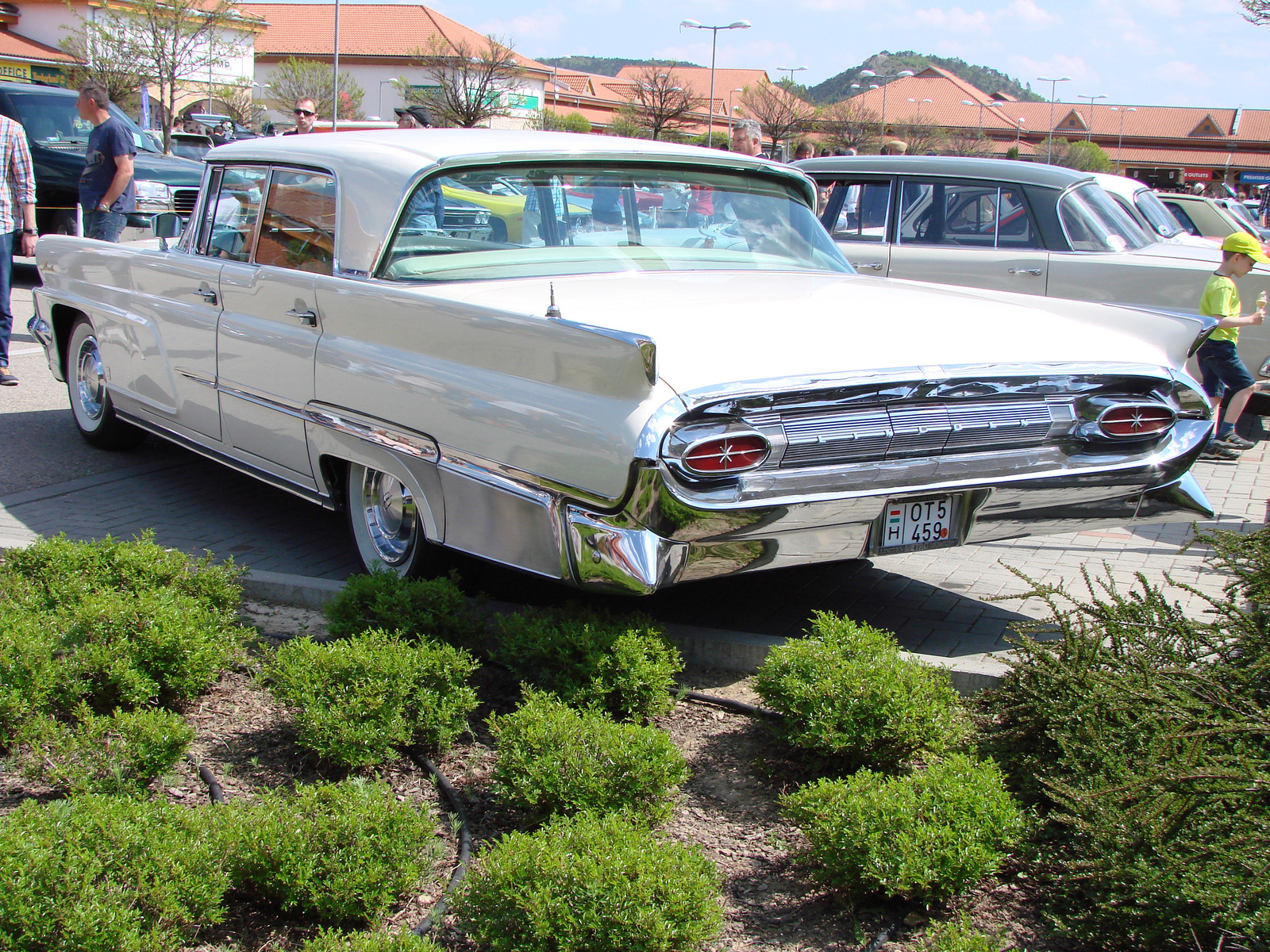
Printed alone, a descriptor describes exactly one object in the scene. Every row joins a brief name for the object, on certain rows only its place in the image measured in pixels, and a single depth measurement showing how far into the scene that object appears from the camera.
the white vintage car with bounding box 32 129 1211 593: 3.32
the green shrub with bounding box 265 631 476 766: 3.13
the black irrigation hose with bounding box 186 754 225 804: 3.04
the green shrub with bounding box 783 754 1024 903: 2.52
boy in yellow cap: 7.48
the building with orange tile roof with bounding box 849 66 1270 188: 92.00
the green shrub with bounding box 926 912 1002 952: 2.25
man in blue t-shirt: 10.28
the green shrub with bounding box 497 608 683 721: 3.36
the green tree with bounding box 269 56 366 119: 58.75
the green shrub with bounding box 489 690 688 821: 2.83
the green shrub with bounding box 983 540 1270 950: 2.31
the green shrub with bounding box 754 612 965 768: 3.10
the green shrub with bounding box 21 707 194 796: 2.93
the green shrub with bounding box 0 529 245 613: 3.97
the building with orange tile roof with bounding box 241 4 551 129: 75.62
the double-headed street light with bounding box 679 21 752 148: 50.78
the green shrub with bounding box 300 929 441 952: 2.22
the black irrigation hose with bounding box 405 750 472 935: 2.50
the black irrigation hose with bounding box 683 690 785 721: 3.40
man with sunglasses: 12.09
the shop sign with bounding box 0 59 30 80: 45.52
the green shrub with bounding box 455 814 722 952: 2.25
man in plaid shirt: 8.62
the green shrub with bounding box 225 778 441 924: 2.47
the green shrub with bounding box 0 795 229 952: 2.20
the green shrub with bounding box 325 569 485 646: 3.65
